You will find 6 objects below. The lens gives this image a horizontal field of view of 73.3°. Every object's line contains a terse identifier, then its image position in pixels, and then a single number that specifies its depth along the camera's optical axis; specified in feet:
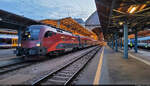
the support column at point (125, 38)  32.95
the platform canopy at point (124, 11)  21.01
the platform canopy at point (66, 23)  73.56
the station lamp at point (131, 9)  23.60
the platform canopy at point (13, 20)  41.96
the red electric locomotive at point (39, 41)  25.39
